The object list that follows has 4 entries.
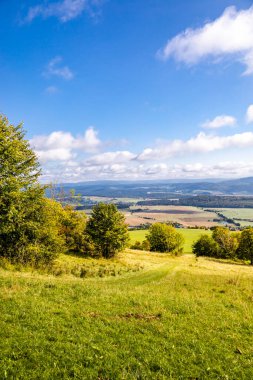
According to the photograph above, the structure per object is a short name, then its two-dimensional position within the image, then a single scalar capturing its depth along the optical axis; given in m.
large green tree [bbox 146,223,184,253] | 105.06
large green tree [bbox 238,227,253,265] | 86.62
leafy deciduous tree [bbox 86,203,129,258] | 59.44
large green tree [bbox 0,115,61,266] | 29.41
